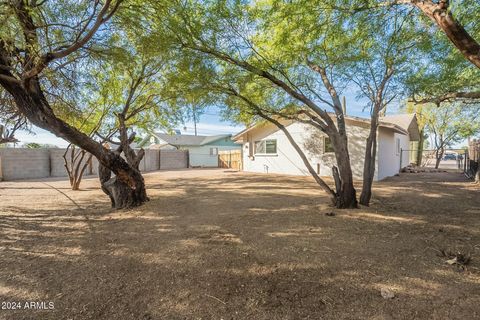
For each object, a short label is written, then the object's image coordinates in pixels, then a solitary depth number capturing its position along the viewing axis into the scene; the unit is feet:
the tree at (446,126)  58.18
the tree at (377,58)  15.05
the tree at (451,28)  8.54
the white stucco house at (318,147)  38.34
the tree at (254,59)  15.94
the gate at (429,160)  44.79
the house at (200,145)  85.48
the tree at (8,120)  21.17
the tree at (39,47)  12.18
